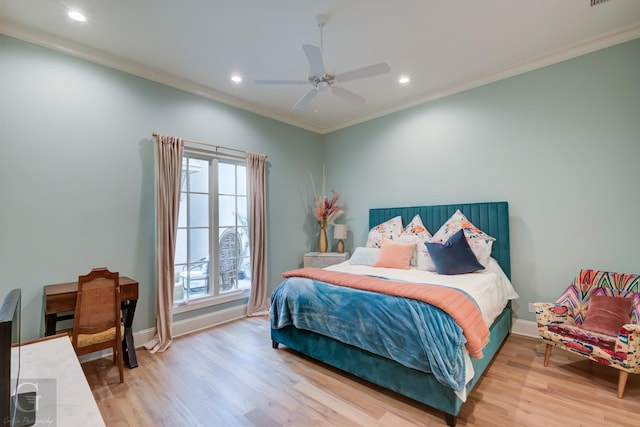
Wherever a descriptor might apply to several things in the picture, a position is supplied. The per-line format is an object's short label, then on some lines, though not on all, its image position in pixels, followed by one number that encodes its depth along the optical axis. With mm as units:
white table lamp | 4789
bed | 1937
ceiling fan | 2278
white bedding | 2484
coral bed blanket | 1927
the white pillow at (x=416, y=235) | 3654
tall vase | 4914
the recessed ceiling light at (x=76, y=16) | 2397
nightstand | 4578
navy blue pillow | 3057
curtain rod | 3249
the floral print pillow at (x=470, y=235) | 3226
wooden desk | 2352
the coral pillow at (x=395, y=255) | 3502
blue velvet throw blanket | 1831
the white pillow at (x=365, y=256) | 3791
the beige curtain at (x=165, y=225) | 3201
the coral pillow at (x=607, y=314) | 2359
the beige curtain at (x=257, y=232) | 4129
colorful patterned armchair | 2066
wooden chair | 2340
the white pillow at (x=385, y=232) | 4121
